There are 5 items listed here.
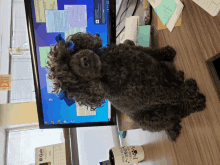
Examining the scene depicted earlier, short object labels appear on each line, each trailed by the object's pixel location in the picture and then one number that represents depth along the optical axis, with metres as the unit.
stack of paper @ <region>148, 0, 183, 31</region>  0.73
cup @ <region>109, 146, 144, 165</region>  0.91
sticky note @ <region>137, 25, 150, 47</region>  0.98
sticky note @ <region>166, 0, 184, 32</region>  0.71
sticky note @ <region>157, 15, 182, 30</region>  0.87
